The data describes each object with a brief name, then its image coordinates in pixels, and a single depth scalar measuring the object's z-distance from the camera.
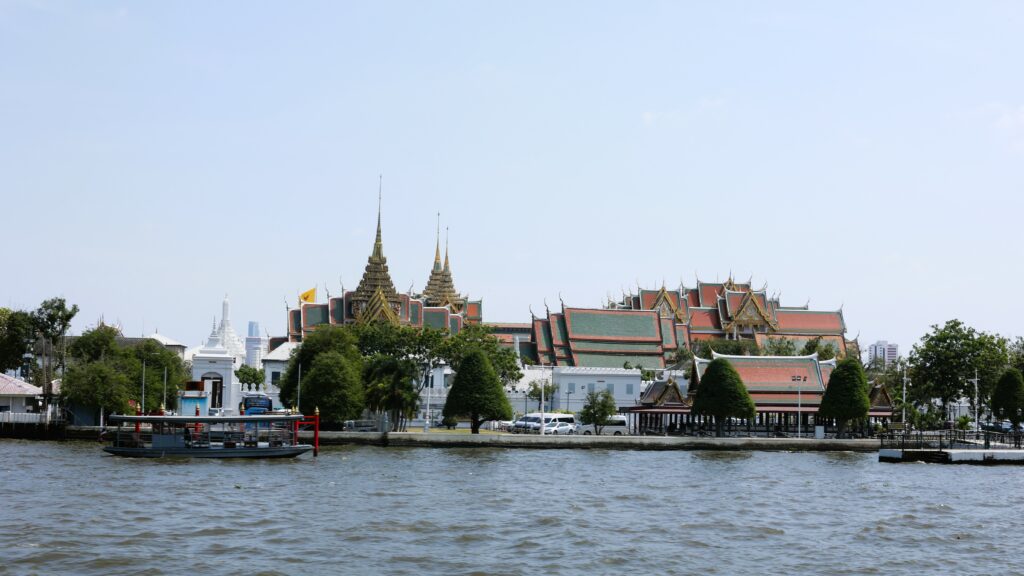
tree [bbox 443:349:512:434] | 65.69
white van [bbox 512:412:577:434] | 71.94
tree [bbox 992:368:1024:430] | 74.19
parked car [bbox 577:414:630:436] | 74.44
